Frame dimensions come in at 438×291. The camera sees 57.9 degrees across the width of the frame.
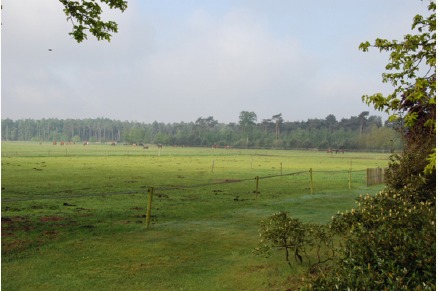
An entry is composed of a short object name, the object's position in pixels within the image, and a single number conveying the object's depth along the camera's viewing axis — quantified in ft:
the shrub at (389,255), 15.15
